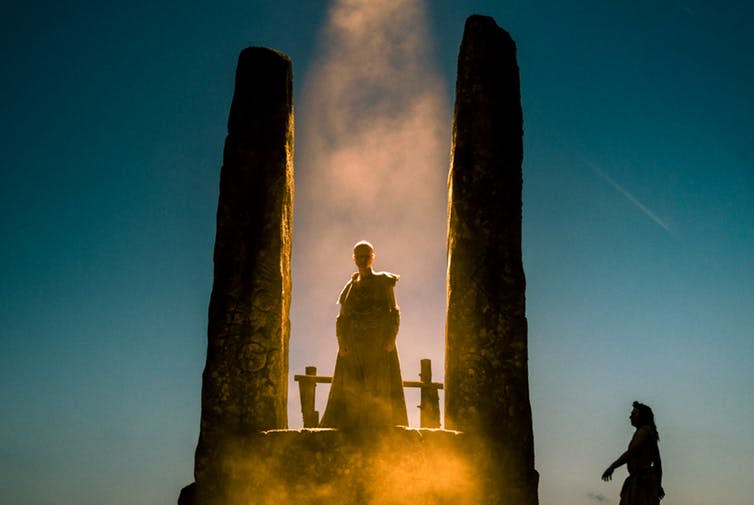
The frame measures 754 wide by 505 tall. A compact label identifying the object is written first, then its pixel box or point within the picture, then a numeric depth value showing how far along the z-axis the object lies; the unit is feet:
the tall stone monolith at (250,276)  22.16
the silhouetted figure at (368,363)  23.45
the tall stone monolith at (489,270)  22.18
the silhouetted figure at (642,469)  23.93
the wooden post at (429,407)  38.17
